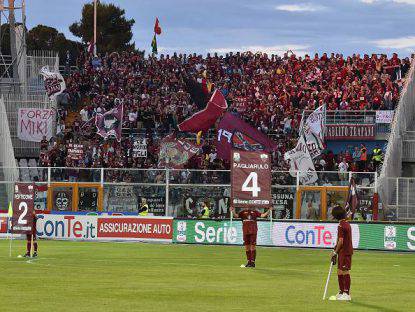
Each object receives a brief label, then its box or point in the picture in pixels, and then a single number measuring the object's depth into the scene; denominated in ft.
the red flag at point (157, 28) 284.41
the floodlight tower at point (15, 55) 227.40
